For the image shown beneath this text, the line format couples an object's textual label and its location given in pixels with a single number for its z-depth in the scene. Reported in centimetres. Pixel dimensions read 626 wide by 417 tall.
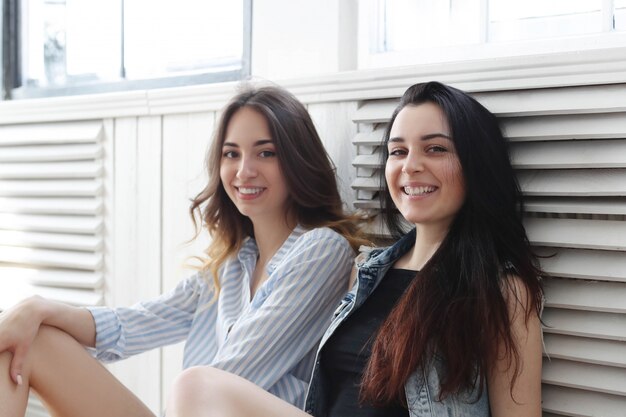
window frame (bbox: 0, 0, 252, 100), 216
